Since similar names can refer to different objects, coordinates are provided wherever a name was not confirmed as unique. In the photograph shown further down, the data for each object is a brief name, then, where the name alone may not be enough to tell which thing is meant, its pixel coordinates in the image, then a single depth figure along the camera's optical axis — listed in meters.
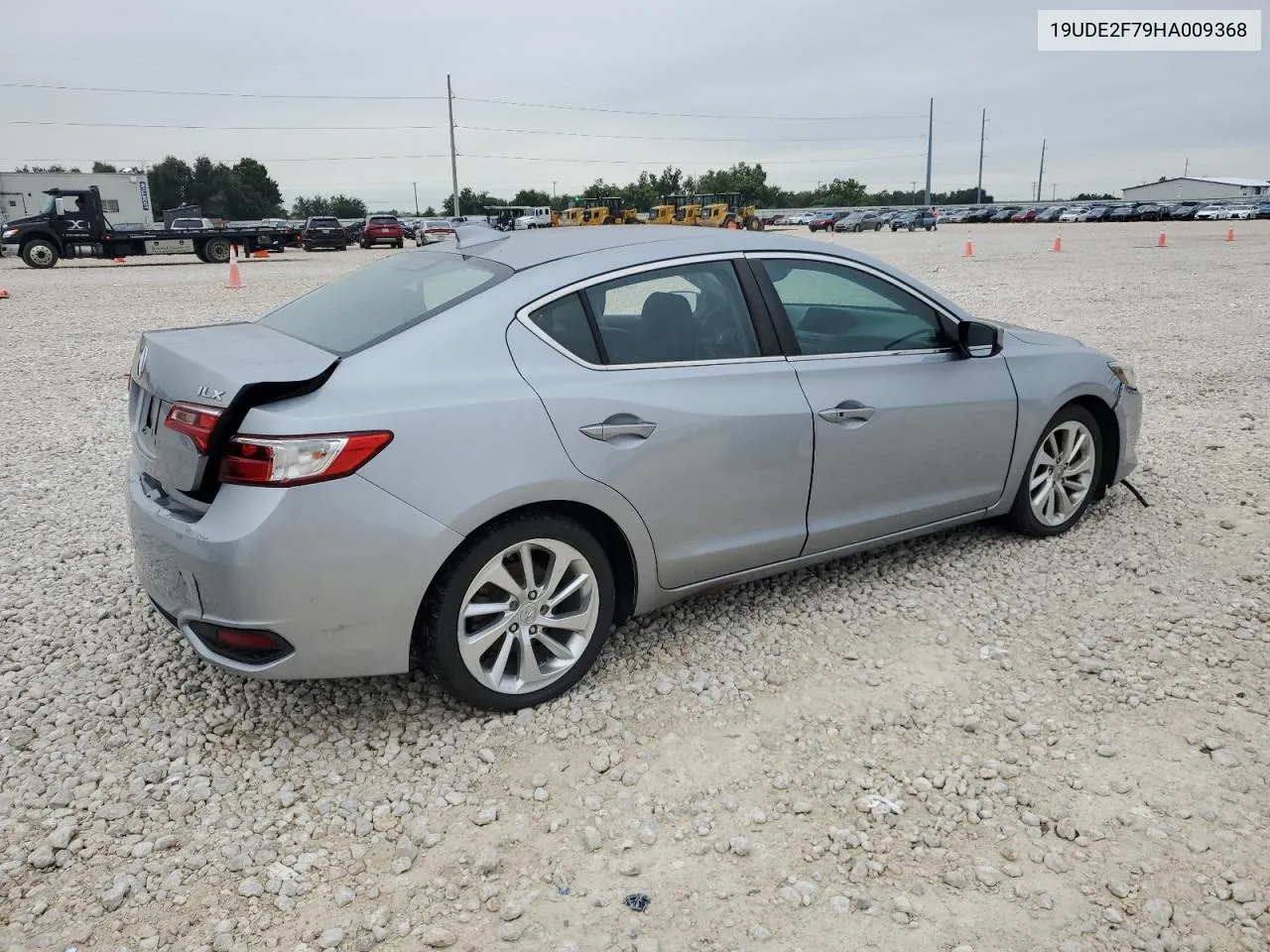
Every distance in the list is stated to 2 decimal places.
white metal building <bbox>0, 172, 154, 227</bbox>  43.62
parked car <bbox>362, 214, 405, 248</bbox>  40.19
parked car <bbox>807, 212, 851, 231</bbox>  63.69
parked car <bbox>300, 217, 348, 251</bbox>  37.59
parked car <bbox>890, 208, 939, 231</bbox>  62.42
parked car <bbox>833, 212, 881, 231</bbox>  61.47
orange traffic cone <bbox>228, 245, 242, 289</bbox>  20.25
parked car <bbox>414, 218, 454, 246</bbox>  42.80
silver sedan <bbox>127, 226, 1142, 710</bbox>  2.85
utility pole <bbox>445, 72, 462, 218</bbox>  69.12
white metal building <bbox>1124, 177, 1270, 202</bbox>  114.31
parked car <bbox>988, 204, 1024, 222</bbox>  81.25
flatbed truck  28.34
